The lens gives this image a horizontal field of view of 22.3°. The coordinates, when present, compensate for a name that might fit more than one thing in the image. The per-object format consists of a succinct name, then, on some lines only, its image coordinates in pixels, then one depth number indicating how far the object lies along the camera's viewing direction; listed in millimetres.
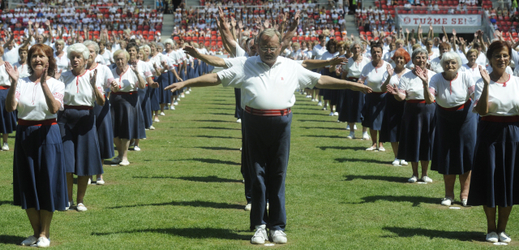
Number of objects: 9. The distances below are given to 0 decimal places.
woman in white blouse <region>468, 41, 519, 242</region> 12292
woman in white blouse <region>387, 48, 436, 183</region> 18073
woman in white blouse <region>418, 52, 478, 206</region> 15175
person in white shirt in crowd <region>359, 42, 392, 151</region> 23228
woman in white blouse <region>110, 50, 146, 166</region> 20174
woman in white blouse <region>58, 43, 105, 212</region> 14706
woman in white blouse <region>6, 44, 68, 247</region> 12046
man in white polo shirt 12024
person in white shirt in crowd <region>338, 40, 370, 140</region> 26819
